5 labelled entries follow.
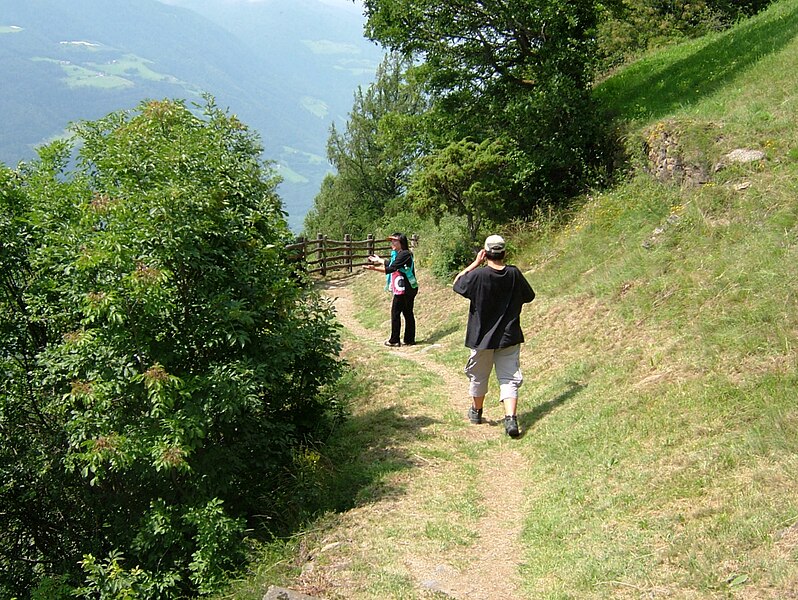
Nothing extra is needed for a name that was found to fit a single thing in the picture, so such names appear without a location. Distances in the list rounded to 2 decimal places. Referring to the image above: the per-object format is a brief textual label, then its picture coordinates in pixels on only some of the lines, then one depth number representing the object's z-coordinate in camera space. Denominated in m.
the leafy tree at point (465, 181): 13.12
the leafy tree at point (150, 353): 5.89
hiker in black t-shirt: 6.79
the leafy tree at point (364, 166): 39.22
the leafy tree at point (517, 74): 13.34
